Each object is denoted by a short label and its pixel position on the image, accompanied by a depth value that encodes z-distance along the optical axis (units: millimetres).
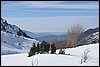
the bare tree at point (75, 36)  57156
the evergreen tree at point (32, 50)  21433
